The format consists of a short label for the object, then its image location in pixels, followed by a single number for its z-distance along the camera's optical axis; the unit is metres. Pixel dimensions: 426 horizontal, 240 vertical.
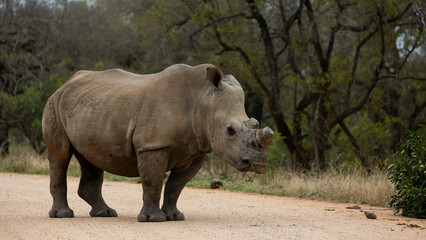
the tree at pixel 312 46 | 36.37
